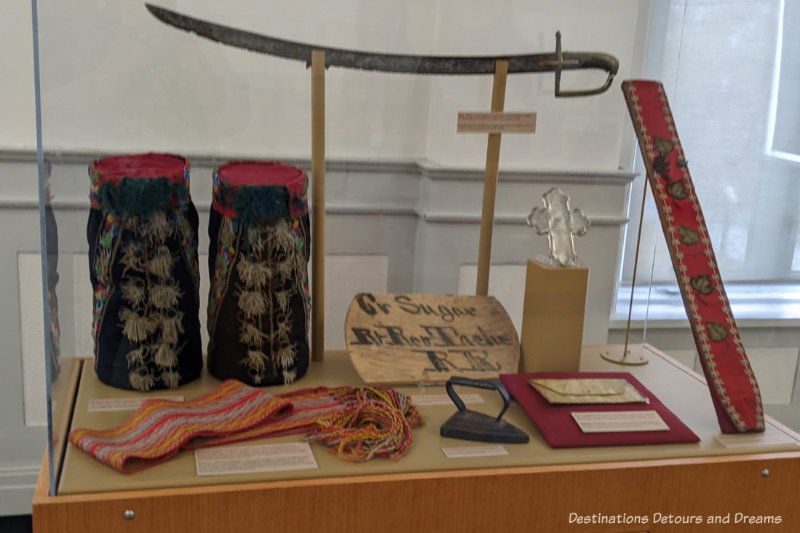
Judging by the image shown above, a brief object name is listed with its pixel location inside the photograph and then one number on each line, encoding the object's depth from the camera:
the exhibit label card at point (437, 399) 1.12
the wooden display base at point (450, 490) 0.85
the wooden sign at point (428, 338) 1.19
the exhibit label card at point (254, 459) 0.90
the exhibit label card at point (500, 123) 1.26
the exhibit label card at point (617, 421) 1.06
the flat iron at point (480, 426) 1.02
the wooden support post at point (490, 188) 1.28
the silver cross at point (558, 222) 1.22
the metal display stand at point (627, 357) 1.35
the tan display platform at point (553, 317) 1.18
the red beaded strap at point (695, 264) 1.12
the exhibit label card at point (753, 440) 1.08
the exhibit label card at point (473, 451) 0.98
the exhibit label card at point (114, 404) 1.04
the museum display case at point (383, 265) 0.94
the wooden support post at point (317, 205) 1.17
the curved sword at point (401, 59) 1.19
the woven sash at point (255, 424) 0.92
